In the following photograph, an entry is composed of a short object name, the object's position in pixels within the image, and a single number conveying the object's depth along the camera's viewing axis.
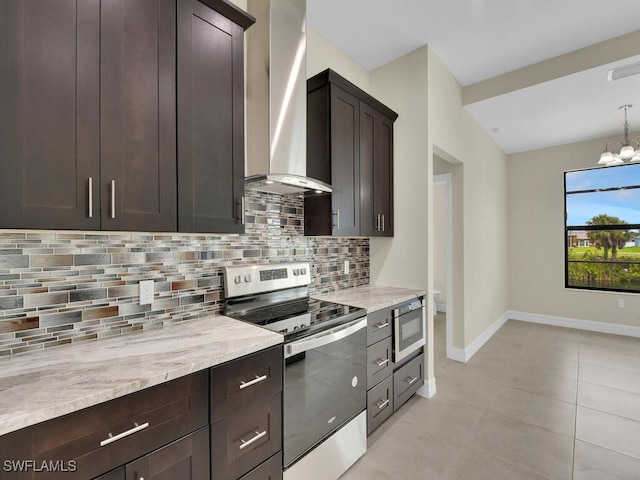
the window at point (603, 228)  4.44
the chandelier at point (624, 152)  3.39
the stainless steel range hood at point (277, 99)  1.85
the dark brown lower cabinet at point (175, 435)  0.85
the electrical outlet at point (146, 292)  1.55
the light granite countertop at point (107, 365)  0.87
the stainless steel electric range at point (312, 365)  1.54
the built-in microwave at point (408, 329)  2.32
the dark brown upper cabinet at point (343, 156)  2.27
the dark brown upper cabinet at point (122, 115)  1.00
